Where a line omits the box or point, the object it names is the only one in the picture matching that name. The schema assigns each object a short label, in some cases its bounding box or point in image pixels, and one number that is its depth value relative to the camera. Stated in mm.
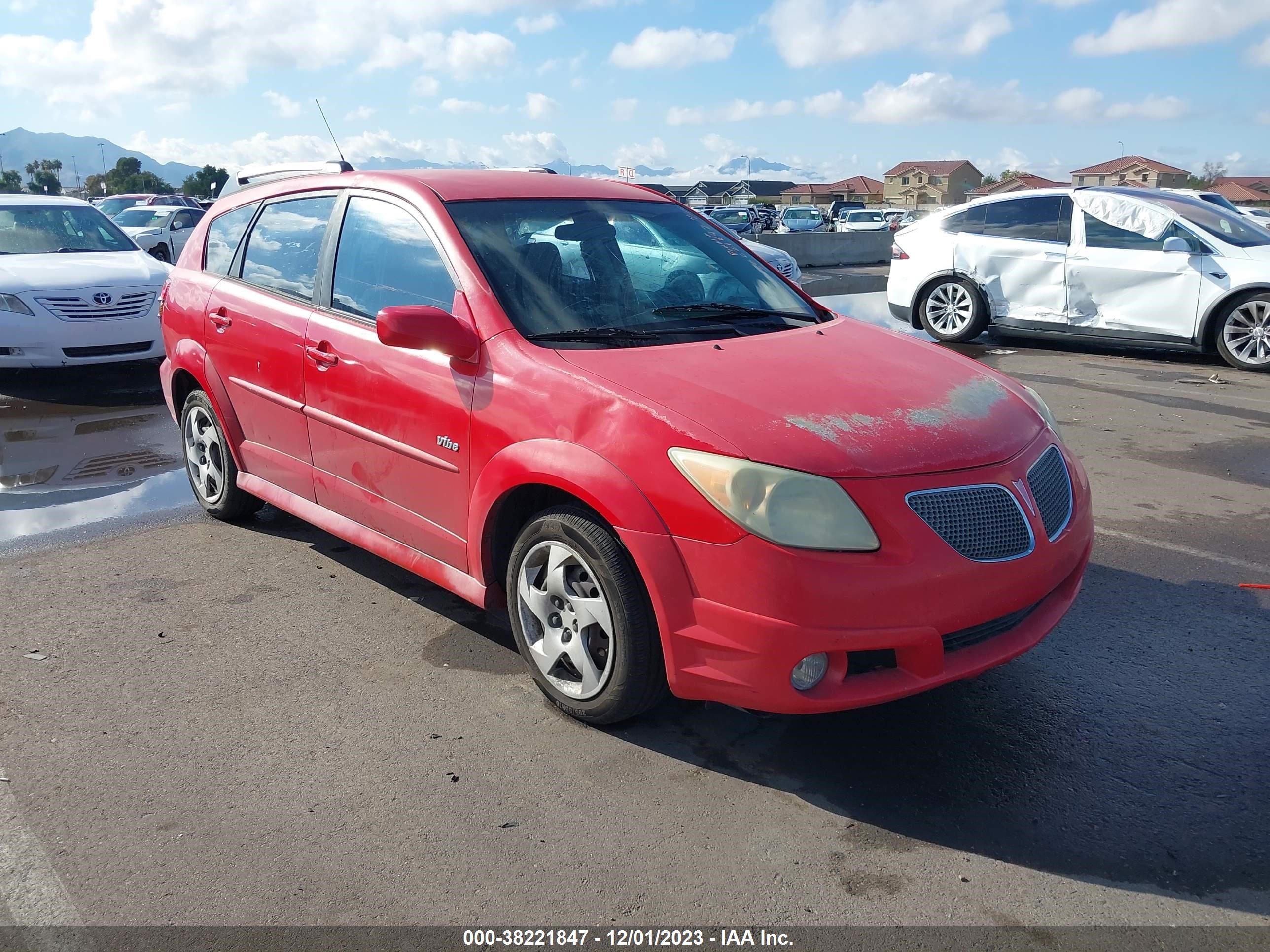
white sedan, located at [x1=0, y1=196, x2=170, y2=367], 8570
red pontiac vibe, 2854
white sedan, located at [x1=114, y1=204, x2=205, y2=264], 22328
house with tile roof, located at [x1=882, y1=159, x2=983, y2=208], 122312
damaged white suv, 9766
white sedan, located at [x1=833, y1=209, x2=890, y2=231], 43344
